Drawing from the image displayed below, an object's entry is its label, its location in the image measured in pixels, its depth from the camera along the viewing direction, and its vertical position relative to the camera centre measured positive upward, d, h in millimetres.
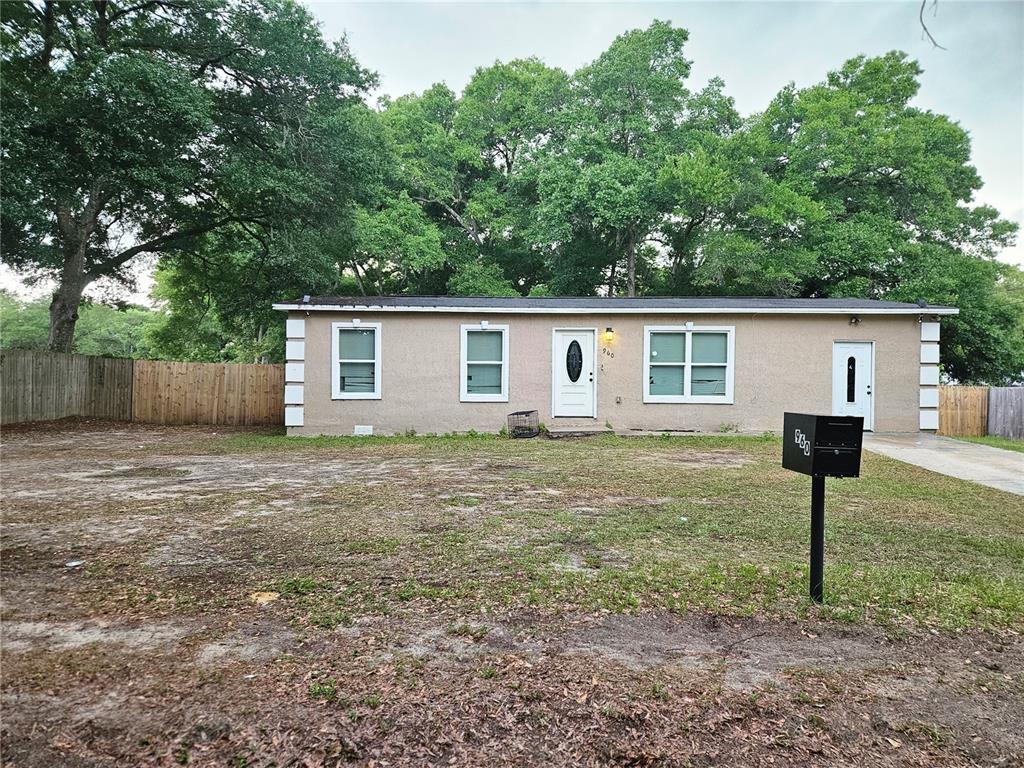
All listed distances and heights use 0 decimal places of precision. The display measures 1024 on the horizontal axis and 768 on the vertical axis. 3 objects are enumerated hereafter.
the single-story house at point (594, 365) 10898 +366
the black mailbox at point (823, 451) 2688 -309
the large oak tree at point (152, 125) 10625 +5297
